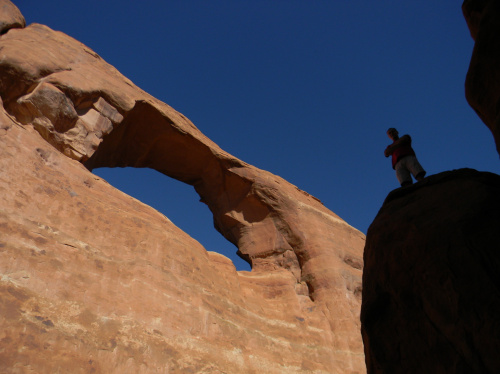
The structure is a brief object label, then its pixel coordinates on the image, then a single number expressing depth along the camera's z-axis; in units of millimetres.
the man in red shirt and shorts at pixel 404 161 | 6824
